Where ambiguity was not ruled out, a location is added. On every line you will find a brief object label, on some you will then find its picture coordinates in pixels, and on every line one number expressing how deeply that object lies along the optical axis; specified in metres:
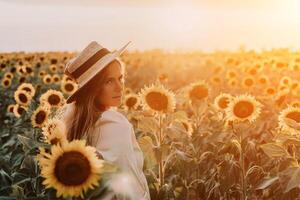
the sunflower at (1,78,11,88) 10.37
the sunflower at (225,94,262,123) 4.83
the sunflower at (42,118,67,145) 3.36
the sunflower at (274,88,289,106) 6.90
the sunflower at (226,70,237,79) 10.04
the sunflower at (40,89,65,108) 5.95
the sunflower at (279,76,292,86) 8.55
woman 3.35
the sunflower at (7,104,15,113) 7.69
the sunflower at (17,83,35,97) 7.54
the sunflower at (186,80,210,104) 6.02
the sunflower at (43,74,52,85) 10.65
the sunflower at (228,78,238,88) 9.65
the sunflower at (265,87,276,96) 7.95
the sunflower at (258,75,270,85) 9.23
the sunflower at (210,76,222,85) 10.00
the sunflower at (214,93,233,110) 5.38
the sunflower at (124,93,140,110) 6.71
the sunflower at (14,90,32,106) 7.17
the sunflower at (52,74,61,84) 11.01
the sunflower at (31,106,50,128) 5.16
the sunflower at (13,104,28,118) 6.91
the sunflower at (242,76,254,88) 8.91
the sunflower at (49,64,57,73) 13.91
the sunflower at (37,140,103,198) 2.70
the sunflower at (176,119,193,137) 5.21
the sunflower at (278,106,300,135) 4.31
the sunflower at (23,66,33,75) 12.49
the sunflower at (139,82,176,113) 4.77
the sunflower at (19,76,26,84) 12.02
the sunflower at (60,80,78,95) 8.26
